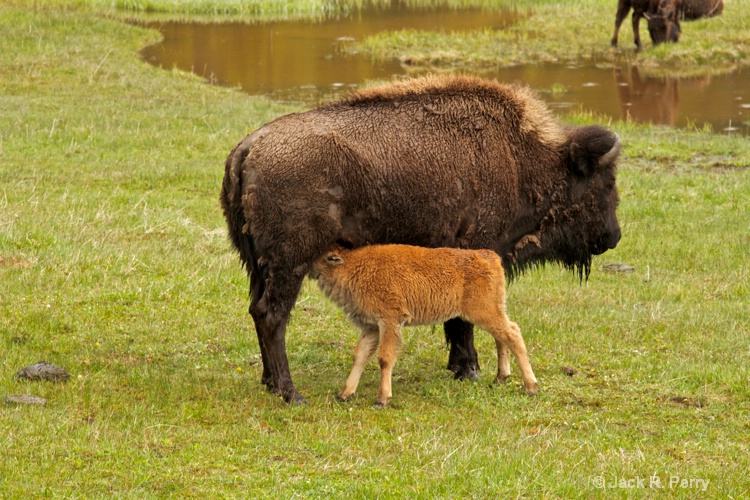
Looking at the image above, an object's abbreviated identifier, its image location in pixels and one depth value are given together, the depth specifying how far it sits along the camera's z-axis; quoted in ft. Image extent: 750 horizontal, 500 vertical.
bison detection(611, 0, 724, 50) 181.27
